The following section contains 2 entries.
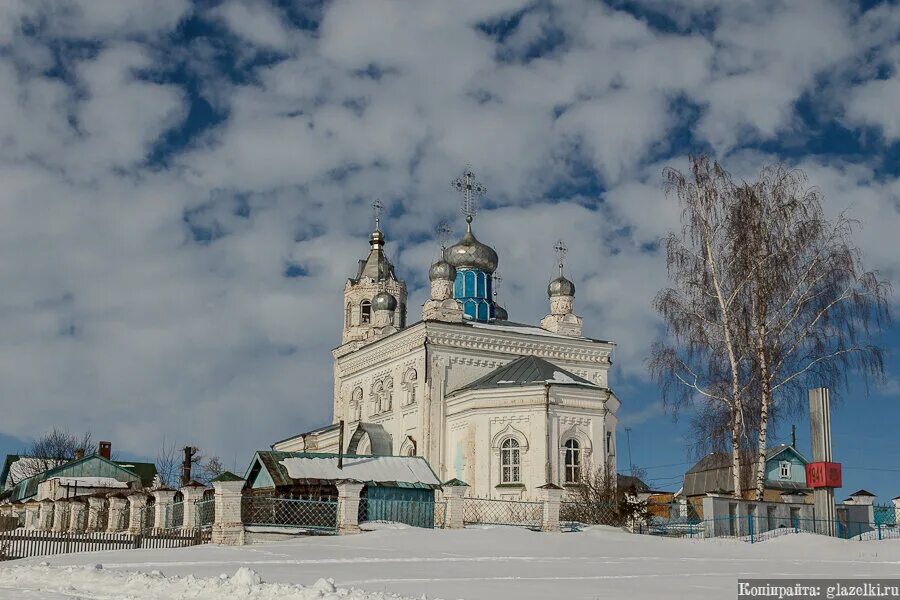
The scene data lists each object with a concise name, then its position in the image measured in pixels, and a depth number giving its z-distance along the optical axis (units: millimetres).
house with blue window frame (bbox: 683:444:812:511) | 43625
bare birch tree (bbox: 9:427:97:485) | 57875
